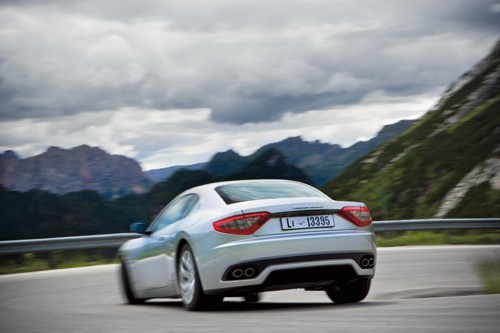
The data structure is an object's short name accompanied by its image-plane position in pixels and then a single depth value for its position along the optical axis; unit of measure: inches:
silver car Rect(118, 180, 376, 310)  331.9
